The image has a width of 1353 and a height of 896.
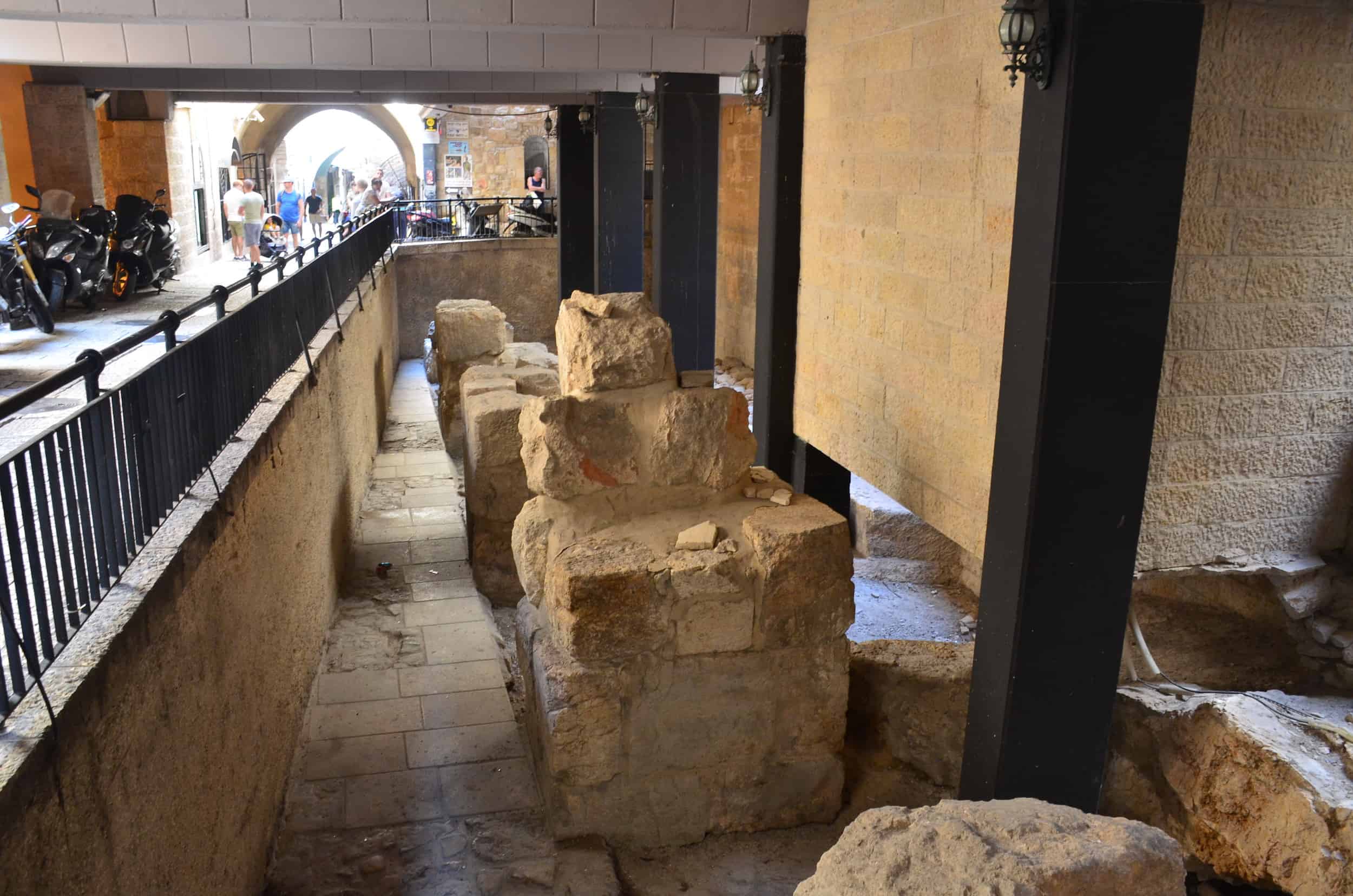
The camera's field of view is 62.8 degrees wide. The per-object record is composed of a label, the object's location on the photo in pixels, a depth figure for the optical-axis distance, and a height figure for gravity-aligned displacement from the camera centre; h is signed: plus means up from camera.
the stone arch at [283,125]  28.59 +1.34
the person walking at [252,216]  17.00 -0.65
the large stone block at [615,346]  4.95 -0.73
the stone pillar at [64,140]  13.27 +0.37
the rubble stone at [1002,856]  2.29 -1.40
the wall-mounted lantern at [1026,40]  3.38 +0.43
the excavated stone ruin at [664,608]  4.54 -1.72
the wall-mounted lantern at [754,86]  6.17 +0.52
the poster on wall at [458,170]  31.80 +0.19
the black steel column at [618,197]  10.99 -0.17
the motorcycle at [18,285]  9.61 -0.97
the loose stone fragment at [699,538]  4.66 -1.47
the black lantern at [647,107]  8.70 +0.56
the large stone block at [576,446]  4.83 -1.15
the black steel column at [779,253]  6.06 -0.39
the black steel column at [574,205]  13.31 -0.31
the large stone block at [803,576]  4.59 -1.60
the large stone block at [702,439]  4.97 -1.14
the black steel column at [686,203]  8.45 -0.17
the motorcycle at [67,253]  10.45 -0.79
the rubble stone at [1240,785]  3.72 -2.10
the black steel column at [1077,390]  3.39 -0.65
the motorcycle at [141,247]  12.58 -0.87
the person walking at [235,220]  16.91 -0.70
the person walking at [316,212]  28.03 -0.97
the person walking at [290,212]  22.31 -0.73
